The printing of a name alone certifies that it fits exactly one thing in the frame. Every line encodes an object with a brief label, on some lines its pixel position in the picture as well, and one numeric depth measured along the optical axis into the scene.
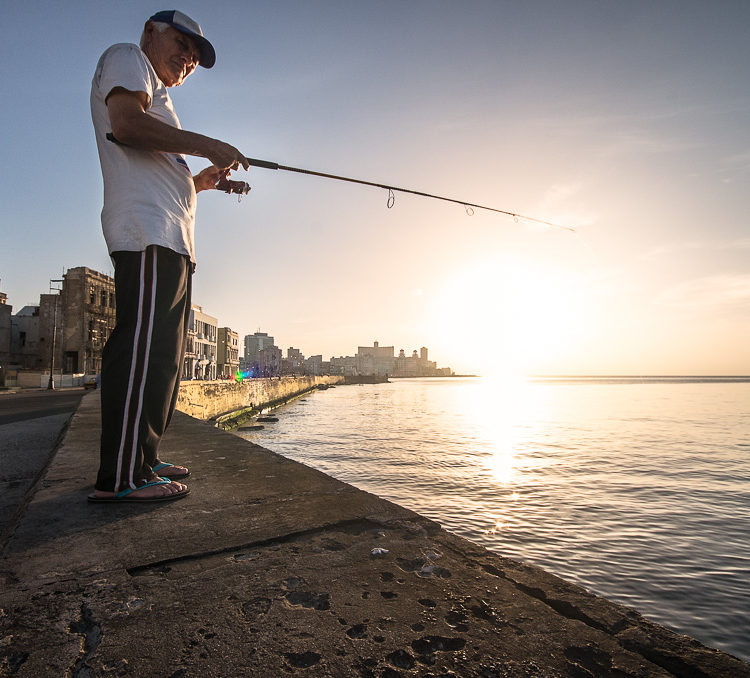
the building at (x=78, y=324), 40.28
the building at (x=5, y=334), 42.50
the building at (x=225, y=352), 74.44
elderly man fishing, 2.05
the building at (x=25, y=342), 43.88
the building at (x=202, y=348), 54.62
